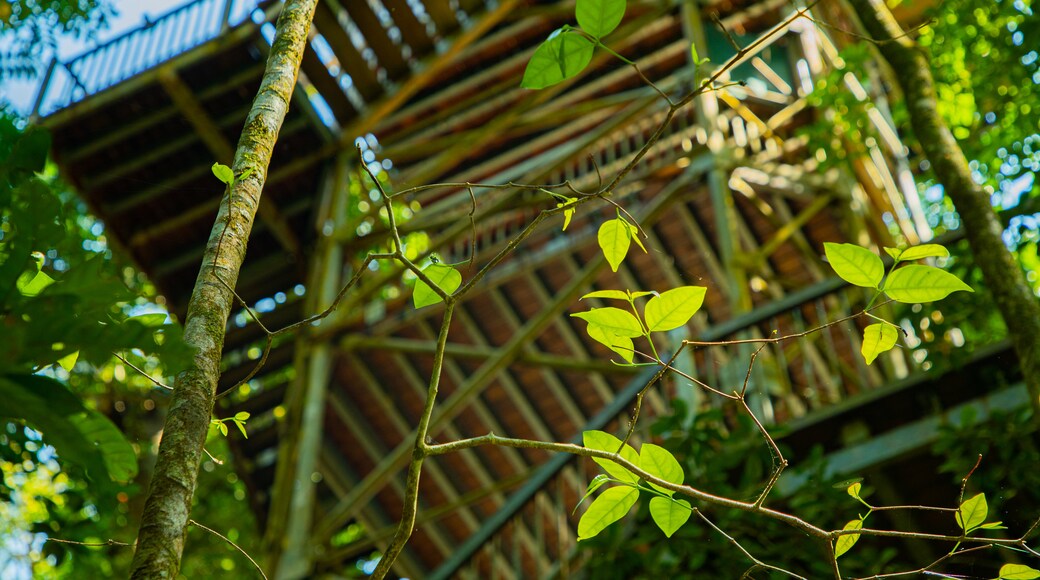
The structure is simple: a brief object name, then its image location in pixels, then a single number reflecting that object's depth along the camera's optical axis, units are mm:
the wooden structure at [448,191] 9617
